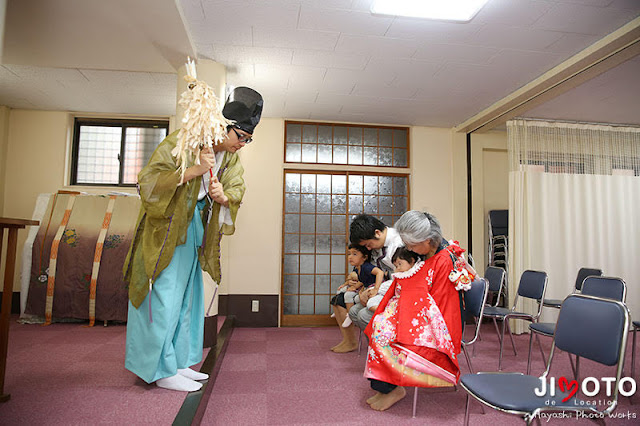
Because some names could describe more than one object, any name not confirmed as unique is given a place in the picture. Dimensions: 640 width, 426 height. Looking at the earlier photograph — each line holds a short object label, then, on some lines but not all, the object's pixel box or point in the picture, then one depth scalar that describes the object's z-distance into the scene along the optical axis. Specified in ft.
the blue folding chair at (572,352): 4.76
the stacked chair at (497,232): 17.15
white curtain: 15.38
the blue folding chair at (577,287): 9.85
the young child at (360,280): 10.16
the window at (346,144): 16.72
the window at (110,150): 16.74
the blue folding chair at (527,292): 11.18
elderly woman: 7.00
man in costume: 6.68
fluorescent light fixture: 8.62
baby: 7.84
